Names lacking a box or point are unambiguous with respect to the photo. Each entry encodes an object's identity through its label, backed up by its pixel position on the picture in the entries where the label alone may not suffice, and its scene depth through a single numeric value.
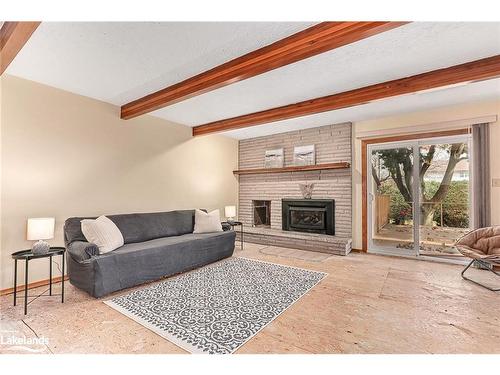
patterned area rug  1.94
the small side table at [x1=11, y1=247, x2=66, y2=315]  2.38
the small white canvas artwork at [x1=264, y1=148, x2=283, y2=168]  5.78
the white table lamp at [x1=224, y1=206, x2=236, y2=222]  5.41
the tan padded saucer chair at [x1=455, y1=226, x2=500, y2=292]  3.10
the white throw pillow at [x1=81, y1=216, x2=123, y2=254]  2.89
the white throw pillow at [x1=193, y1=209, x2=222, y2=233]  4.33
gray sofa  2.68
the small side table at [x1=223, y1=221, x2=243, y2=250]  4.89
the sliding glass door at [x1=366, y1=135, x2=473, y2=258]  4.04
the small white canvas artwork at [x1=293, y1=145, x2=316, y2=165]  5.30
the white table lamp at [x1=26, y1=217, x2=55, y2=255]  2.54
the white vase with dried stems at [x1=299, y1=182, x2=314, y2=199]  5.37
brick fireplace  4.89
